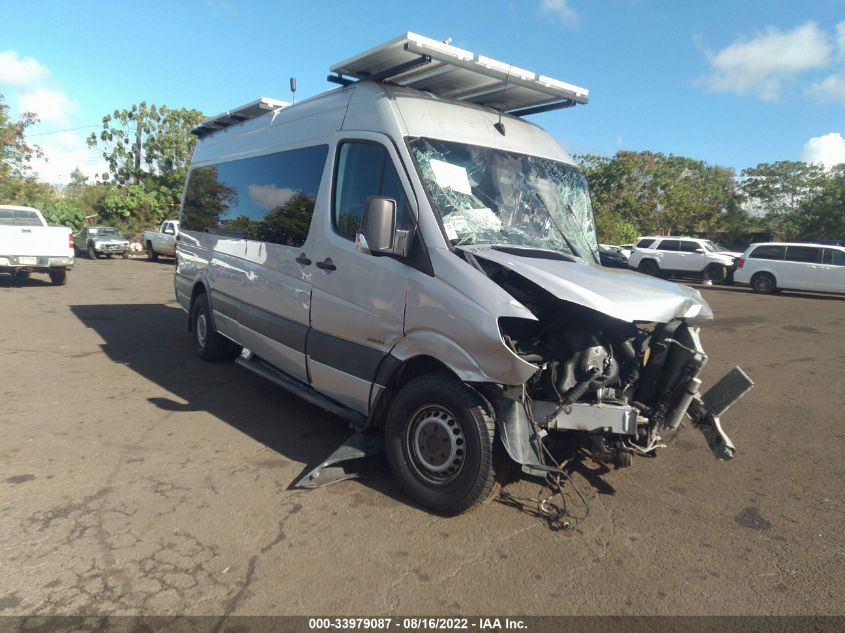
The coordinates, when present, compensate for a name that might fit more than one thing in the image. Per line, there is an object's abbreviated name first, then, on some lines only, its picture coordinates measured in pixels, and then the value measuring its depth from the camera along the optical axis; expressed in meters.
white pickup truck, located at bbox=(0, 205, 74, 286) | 13.44
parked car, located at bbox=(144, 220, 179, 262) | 25.55
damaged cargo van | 3.51
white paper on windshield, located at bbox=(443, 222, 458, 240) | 3.78
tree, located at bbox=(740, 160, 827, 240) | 39.34
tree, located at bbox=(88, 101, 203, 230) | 36.25
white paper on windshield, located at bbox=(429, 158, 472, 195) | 4.03
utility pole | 38.81
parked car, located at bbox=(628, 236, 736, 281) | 23.53
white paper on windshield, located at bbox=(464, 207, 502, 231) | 4.07
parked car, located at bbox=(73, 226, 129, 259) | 26.84
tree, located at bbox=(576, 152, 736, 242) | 39.03
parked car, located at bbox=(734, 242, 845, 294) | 19.11
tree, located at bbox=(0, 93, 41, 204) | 33.53
